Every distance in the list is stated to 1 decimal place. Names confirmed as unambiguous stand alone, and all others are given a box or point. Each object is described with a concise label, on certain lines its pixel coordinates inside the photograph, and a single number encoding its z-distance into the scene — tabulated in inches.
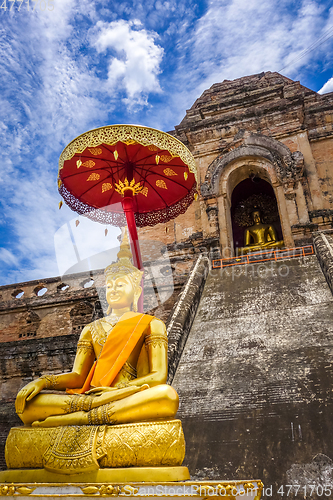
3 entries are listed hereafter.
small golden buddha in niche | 455.2
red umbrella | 180.4
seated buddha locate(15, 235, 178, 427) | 93.7
